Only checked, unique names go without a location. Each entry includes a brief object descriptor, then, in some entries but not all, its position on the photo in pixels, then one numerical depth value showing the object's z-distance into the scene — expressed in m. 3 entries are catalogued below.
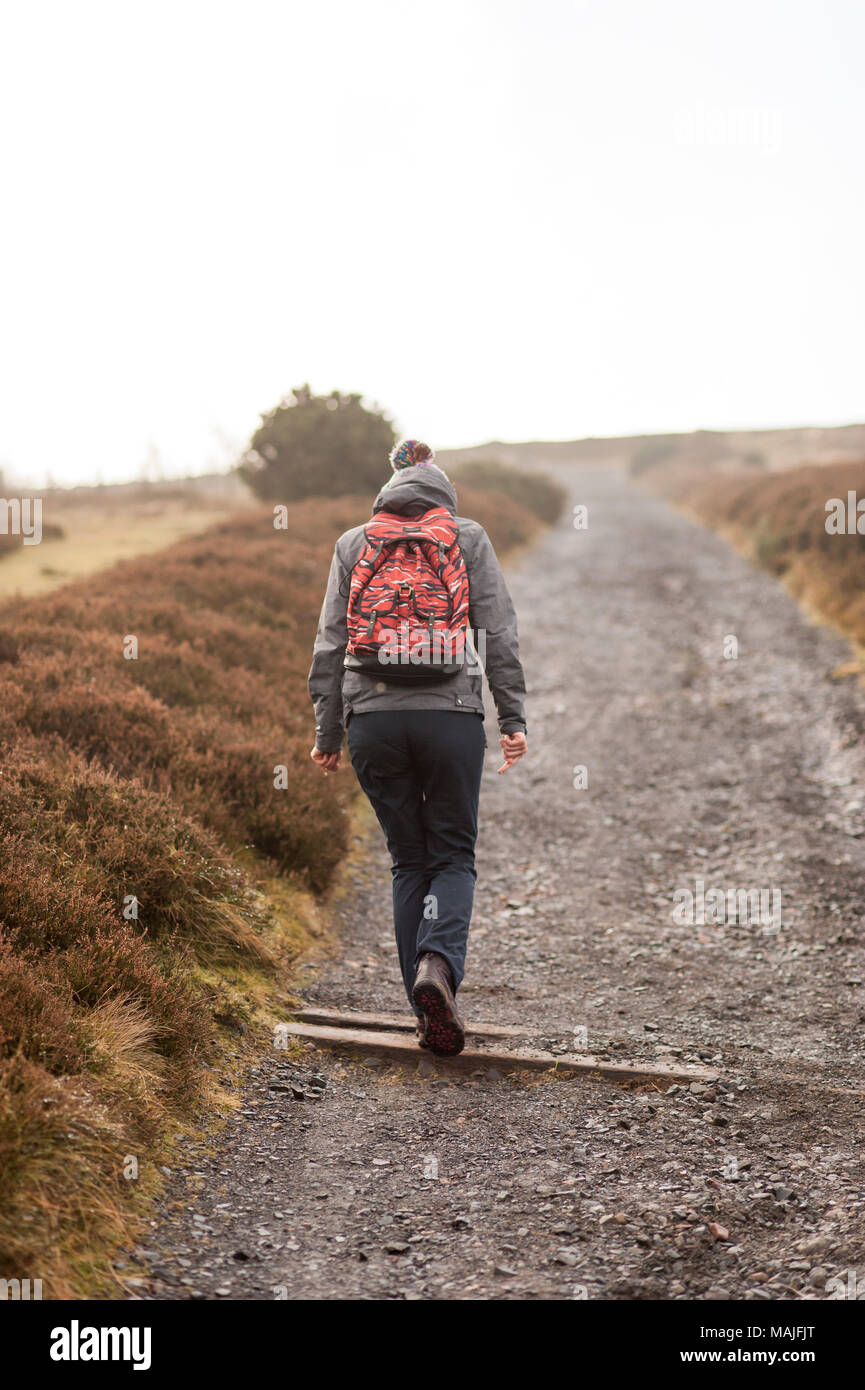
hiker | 4.10
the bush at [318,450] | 22.22
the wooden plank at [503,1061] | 4.36
